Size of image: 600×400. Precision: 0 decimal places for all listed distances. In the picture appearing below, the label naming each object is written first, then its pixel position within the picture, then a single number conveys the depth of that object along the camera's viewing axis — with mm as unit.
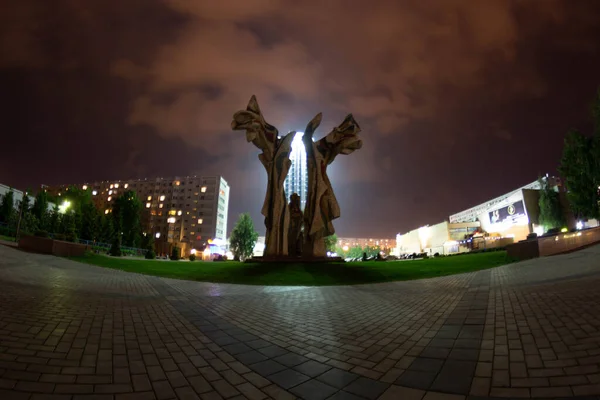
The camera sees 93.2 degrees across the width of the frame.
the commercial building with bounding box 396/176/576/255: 60812
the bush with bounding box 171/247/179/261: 45794
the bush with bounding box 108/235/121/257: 37422
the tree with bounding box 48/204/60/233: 52938
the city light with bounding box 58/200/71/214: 59544
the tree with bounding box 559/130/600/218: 33625
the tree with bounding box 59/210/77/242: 52031
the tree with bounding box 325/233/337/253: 73750
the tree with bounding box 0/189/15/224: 49962
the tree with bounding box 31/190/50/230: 53812
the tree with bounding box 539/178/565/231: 57688
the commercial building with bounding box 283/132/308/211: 114625
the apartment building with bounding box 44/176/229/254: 118875
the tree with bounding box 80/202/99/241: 56844
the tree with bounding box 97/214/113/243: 57969
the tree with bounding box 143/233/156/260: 63056
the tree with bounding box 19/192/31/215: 51016
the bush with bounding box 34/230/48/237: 26172
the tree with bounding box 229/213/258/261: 67438
